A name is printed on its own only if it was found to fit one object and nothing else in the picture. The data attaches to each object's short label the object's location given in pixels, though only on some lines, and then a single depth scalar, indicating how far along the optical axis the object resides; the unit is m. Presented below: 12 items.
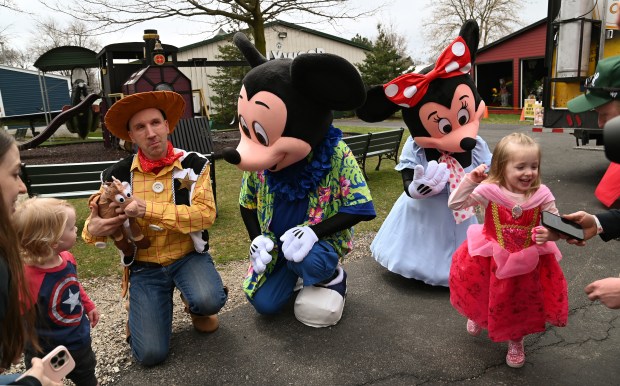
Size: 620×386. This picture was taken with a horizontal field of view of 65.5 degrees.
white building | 25.41
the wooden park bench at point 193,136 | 7.36
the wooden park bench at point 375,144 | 7.67
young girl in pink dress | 2.42
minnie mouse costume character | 3.37
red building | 22.22
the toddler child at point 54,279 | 2.11
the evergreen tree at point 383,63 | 25.11
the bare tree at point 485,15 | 32.00
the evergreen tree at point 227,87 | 23.52
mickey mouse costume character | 2.87
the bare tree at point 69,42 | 34.25
